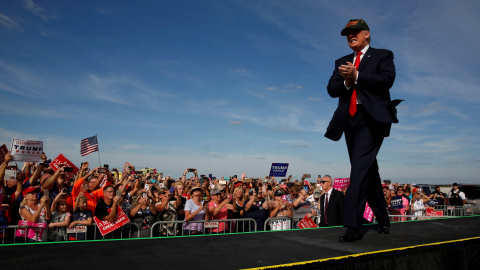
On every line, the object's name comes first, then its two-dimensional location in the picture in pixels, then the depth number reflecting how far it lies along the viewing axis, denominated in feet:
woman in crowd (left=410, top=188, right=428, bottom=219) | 42.86
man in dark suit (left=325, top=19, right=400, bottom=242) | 9.23
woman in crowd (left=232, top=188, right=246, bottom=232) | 25.70
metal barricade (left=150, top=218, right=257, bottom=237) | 21.08
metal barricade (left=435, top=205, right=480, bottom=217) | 40.56
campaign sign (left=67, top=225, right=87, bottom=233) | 20.07
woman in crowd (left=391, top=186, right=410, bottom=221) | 36.56
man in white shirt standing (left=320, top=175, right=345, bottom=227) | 22.40
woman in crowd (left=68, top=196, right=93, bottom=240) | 20.38
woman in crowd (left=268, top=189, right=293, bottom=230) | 23.85
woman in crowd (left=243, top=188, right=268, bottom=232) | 24.45
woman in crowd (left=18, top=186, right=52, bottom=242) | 19.67
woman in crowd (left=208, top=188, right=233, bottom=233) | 22.84
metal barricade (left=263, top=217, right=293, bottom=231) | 23.23
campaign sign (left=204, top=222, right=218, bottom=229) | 21.44
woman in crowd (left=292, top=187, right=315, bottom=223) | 26.91
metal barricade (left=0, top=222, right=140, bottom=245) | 18.53
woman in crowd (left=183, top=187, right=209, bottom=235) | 21.89
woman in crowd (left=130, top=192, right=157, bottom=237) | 21.80
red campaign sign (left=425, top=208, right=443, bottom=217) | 34.53
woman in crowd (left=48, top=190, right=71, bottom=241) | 20.22
